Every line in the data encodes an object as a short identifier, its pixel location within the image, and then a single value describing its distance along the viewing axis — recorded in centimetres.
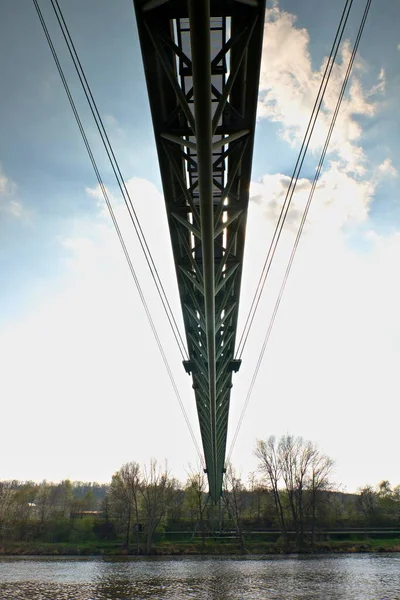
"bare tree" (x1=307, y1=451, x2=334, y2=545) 4759
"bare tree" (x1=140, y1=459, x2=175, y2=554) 4512
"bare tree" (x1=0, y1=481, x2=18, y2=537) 4945
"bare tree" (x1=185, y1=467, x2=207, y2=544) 5316
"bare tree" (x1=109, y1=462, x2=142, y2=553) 4766
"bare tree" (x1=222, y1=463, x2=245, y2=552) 4808
